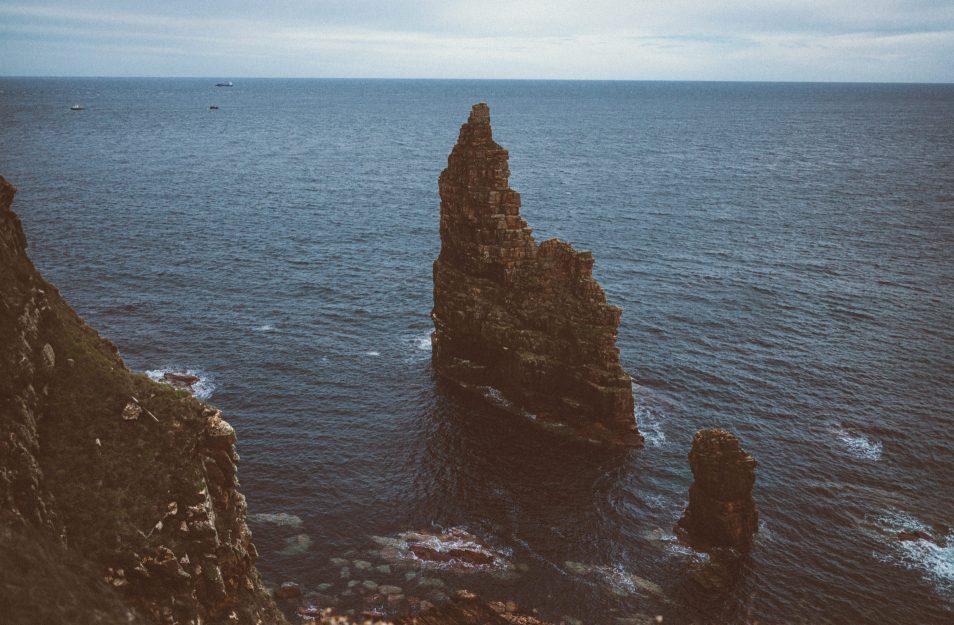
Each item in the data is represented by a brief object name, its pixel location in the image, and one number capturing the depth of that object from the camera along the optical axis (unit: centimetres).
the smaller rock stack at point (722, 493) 5906
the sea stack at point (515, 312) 7512
